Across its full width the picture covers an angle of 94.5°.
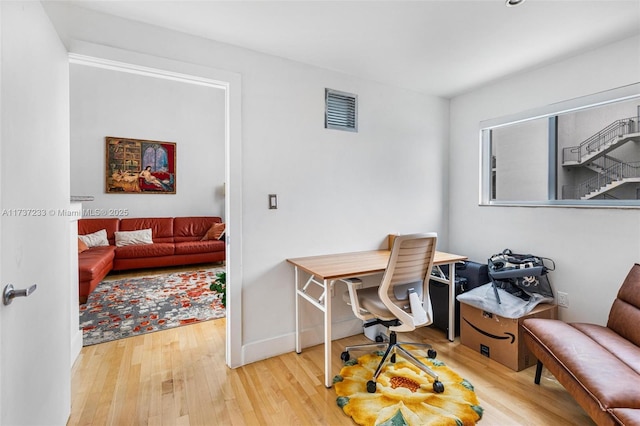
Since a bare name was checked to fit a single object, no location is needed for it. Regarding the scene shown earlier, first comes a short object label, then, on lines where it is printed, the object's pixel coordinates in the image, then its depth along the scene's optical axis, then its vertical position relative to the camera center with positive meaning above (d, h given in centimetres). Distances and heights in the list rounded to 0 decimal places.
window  216 +48
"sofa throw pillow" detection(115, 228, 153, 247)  507 -51
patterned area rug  282 -112
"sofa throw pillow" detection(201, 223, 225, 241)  571 -47
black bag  237 -53
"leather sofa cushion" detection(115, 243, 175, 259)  475 -70
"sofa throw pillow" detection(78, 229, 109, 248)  468 -49
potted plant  264 -70
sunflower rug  164 -116
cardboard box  214 -98
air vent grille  263 +90
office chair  189 -59
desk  196 -43
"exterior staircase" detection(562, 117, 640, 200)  215 +38
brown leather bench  128 -78
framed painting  543 +80
